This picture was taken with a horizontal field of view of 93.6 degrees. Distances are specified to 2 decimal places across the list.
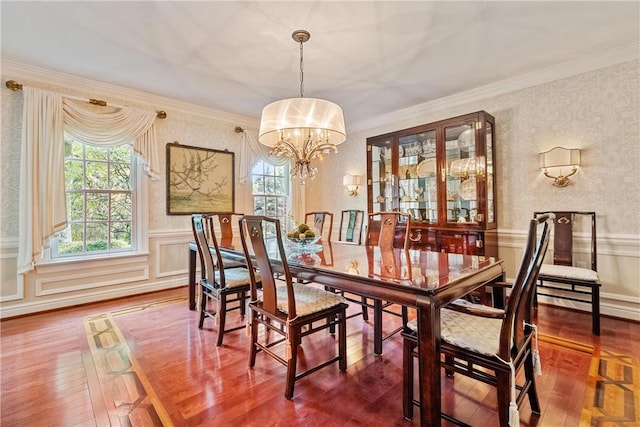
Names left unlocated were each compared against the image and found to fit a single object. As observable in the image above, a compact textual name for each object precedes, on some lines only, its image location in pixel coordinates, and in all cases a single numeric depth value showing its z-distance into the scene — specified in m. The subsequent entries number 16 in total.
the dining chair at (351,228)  4.50
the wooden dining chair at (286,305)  1.75
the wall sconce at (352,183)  4.92
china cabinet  3.33
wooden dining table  1.29
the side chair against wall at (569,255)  2.76
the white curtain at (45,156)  3.00
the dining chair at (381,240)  2.23
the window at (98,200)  3.43
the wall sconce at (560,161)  2.97
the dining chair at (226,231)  3.20
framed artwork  4.06
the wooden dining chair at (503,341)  1.27
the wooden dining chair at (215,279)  2.45
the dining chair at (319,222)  3.58
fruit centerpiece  2.45
